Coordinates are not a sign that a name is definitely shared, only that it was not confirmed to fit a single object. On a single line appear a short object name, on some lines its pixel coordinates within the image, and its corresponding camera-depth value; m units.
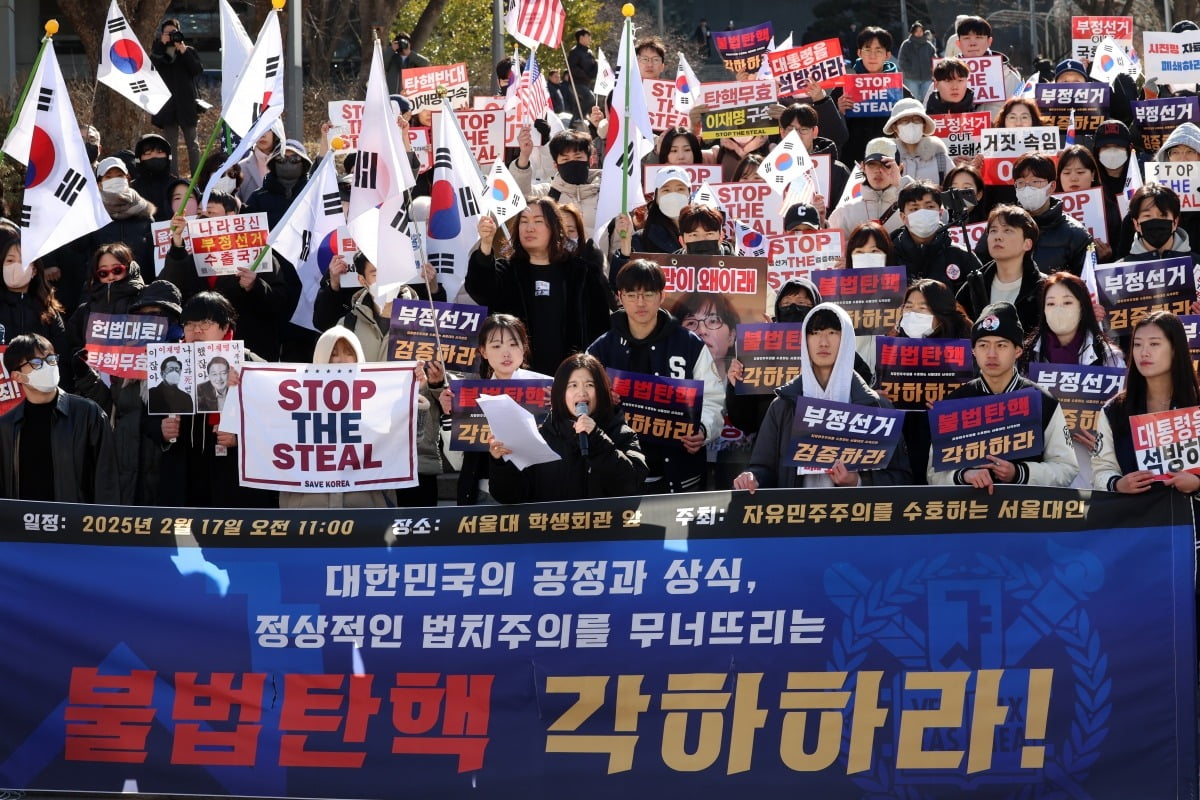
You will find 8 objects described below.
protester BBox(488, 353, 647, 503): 7.37
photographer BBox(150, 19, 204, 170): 17.47
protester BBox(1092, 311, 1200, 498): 7.20
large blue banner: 6.68
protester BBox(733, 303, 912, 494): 7.50
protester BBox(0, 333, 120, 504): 8.45
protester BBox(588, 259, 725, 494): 8.47
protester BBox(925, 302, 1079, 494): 7.01
